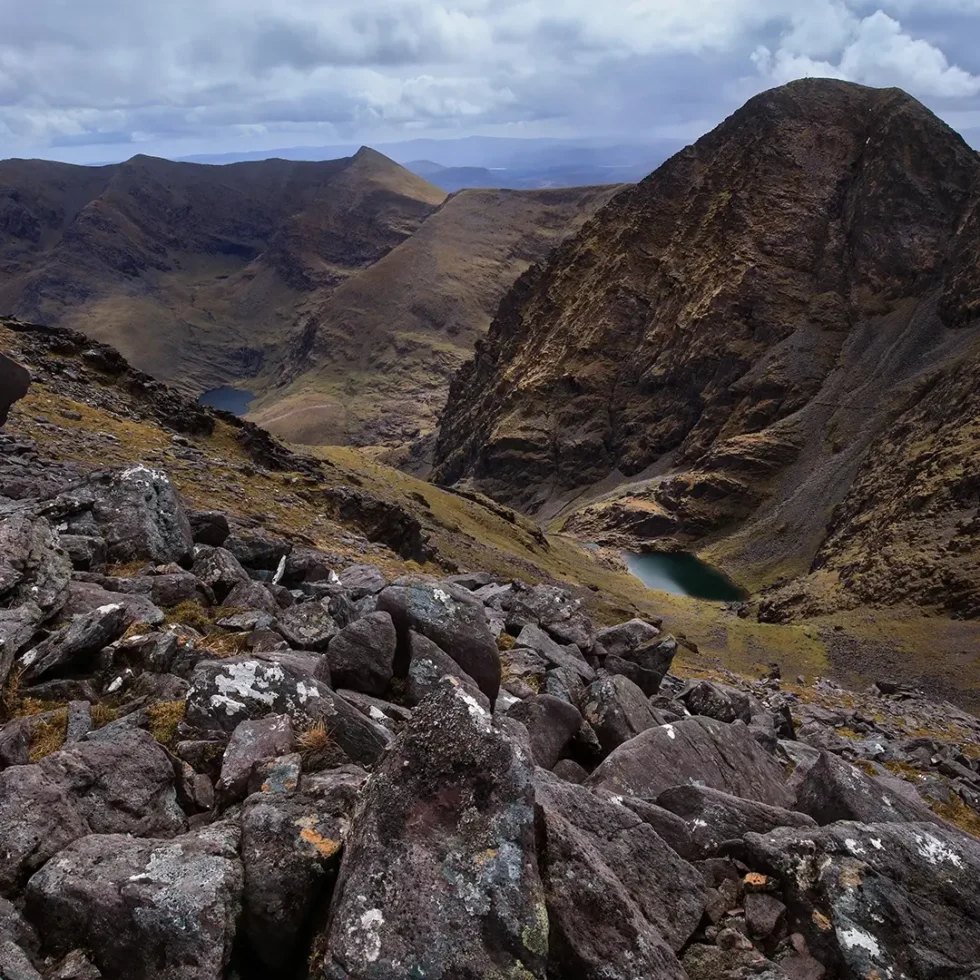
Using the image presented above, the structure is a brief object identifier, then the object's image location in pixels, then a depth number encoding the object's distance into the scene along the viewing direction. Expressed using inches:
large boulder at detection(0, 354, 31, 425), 1230.9
